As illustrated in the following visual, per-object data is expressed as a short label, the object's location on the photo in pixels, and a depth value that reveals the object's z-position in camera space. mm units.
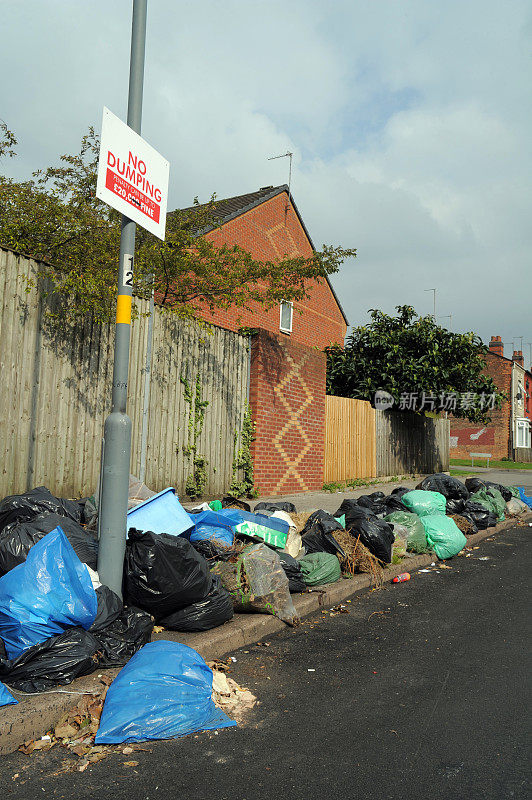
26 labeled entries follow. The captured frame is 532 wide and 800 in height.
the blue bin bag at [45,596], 3398
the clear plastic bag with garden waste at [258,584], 4785
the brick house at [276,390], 11039
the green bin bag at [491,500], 10711
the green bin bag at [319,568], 5820
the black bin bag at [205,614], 4285
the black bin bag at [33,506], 5012
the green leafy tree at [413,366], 17328
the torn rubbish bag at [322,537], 6383
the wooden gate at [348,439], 14242
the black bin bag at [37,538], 4113
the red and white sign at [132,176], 4094
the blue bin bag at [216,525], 5395
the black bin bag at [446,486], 10148
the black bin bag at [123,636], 3621
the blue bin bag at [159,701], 2969
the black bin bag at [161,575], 4152
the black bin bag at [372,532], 6621
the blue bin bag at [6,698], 3027
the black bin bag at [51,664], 3283
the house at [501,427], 41906
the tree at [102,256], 7227
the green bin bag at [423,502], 8648
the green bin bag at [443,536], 7926
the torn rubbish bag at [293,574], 5539
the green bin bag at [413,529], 7684
